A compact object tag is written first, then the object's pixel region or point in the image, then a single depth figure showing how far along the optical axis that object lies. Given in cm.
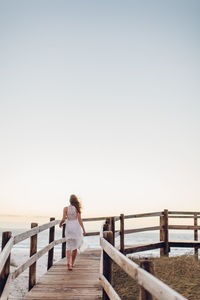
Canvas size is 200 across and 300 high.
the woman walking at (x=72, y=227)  759
